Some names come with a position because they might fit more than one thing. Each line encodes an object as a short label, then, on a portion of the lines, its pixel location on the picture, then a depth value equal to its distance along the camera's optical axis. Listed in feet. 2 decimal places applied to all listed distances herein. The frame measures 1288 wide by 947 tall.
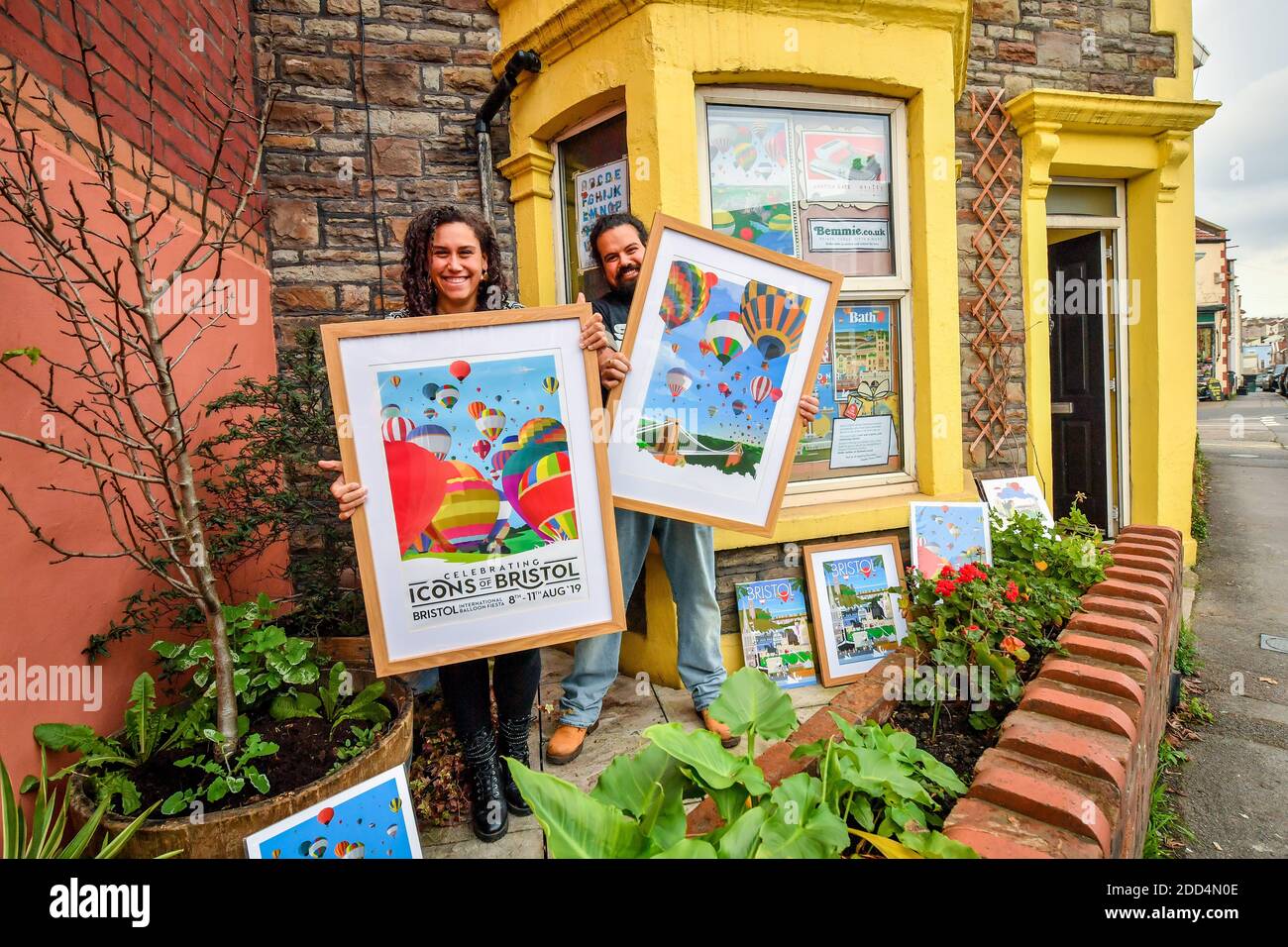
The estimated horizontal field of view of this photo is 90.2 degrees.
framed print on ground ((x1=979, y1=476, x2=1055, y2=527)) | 12.89
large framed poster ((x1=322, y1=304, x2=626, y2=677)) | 6.10
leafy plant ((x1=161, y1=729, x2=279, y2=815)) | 5.15
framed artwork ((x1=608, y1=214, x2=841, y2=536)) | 7.51
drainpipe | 11.08
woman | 6.83
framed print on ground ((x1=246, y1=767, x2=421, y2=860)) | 4.97
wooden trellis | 14.26
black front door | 16.87
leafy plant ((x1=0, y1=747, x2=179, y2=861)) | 4.64
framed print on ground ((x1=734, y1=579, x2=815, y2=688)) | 10.56
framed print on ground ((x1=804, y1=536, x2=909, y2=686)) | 10.64
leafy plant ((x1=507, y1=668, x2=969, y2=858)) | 3.50
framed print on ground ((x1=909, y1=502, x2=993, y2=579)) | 11.07
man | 8.13
